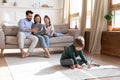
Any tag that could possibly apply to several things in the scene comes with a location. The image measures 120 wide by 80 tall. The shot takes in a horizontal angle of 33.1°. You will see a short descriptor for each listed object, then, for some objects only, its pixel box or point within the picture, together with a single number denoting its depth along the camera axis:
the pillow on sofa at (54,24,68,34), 5.13
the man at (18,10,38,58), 4.23
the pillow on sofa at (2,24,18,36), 4.48
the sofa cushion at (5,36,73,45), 4.29
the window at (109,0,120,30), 4.55
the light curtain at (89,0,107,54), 4.64
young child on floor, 2.84
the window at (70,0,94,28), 5.58
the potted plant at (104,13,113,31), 4.39
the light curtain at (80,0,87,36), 5.47
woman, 4.30
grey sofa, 4.29
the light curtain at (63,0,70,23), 7.15
